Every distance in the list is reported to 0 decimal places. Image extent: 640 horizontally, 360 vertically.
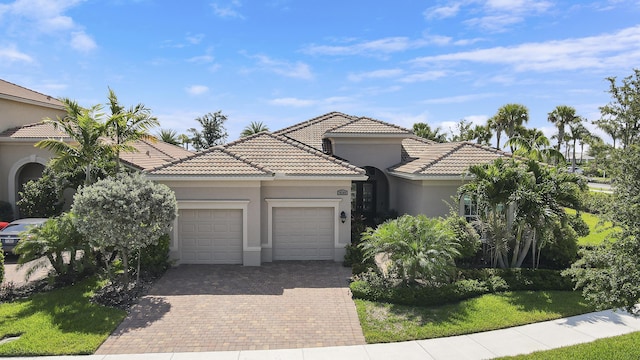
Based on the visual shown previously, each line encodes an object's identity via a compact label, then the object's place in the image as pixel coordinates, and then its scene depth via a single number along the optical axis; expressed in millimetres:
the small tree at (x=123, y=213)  10977
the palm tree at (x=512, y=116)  39719
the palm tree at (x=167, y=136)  41012
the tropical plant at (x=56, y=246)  11773
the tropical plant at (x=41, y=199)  19234
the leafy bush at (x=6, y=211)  20117
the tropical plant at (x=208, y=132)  47906
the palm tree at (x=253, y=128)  41291
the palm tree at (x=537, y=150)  14273
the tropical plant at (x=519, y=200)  12453
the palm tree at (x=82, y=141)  13461
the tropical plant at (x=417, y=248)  11375
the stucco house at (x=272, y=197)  14680
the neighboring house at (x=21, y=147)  20427
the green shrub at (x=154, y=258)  13430
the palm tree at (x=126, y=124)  14352
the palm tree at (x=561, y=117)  43844
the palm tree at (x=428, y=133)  38188
